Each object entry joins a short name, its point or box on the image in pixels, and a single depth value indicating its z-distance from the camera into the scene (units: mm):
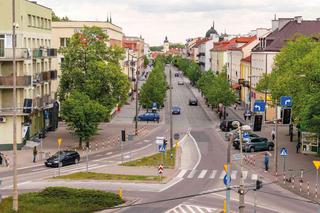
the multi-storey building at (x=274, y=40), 91750
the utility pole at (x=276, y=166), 49969
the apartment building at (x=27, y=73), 62719
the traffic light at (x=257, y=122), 31319
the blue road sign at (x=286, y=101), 46797
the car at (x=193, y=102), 117512
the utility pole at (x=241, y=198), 26781
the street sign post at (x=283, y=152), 48578
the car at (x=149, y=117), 91438
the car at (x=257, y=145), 62938
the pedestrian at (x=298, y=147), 62156
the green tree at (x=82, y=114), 61875
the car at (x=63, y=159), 53656
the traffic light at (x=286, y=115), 38719
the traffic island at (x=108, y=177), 47469
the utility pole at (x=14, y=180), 34719
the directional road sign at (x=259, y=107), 34862
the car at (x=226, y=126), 77500
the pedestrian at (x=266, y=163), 51594
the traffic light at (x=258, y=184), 29986
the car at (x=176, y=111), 102038
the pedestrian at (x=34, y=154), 56122
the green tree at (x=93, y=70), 69188
